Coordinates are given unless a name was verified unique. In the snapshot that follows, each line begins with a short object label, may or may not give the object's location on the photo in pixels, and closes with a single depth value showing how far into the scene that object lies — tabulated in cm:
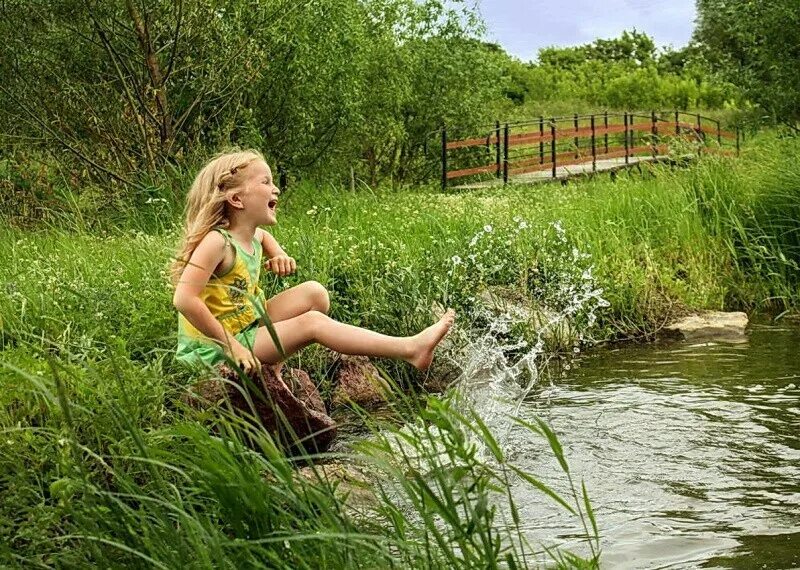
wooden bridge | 1992
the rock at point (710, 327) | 941
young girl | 515
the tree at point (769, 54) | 2183
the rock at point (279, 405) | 527
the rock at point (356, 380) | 719
